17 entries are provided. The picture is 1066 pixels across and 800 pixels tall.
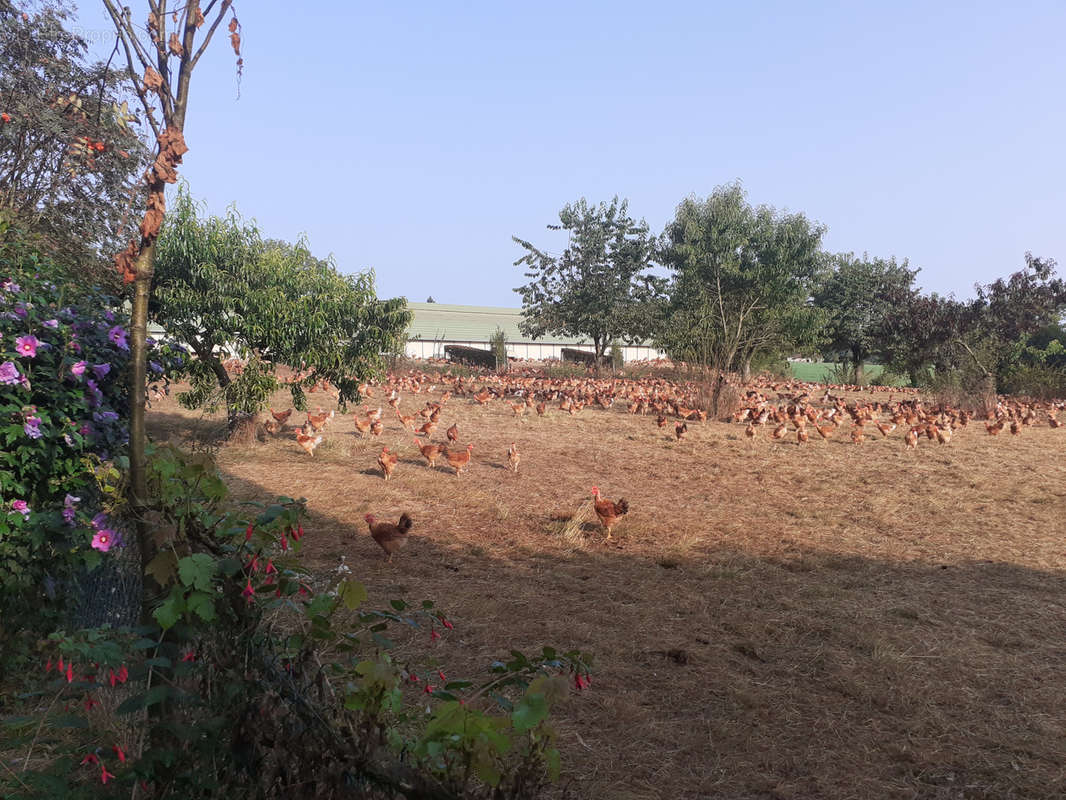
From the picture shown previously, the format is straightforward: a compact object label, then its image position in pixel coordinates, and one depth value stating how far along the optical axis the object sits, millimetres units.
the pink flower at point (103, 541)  2936
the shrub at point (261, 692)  1692
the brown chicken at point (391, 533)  6219
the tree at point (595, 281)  33219
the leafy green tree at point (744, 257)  31125
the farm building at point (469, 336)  51844
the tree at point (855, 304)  37062
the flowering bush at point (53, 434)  3297
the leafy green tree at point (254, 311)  10023
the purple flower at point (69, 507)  3387
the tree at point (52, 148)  10461
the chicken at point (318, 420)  12945
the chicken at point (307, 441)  11047
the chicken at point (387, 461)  9547
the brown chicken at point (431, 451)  10734
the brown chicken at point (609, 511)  7332
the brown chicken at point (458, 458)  10367
